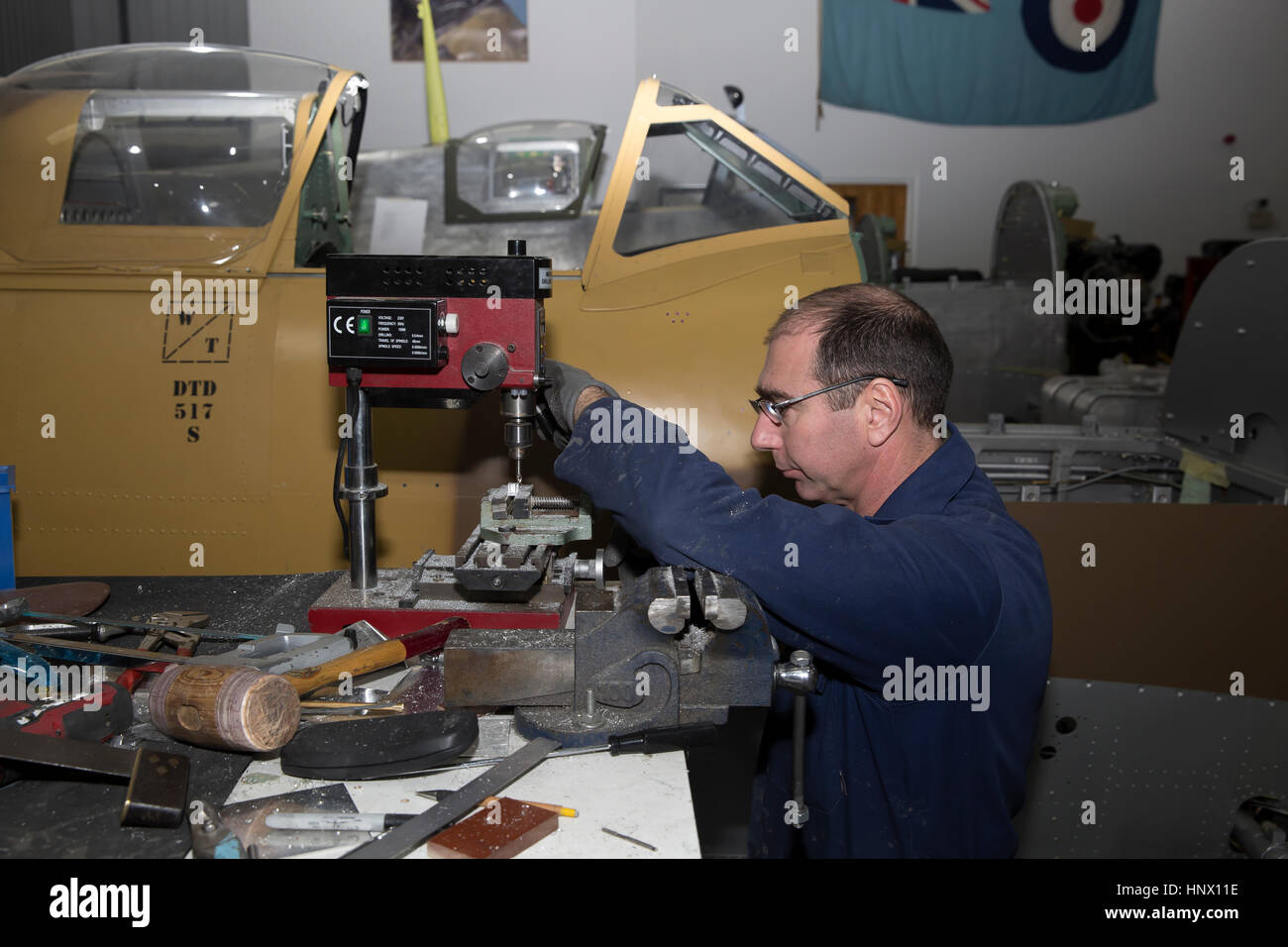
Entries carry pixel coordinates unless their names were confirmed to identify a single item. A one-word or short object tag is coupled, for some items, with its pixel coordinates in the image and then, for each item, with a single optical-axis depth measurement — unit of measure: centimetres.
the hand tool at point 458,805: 107
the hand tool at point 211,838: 107
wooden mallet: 123
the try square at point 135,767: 113
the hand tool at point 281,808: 109
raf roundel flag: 812
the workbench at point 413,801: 111
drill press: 133
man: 132
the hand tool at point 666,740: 133
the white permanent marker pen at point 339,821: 112
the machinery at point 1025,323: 527
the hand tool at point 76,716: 129
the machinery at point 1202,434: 314
